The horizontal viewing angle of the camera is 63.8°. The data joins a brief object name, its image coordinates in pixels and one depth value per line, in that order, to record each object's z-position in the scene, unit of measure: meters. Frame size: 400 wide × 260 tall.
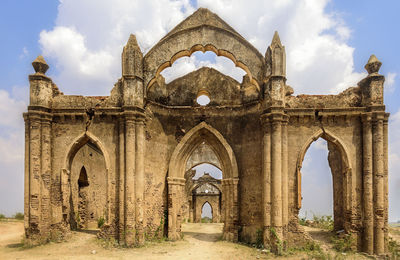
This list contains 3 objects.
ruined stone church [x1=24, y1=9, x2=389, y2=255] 11.33
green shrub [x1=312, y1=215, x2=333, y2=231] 15.23
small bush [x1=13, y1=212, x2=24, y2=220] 19.14
